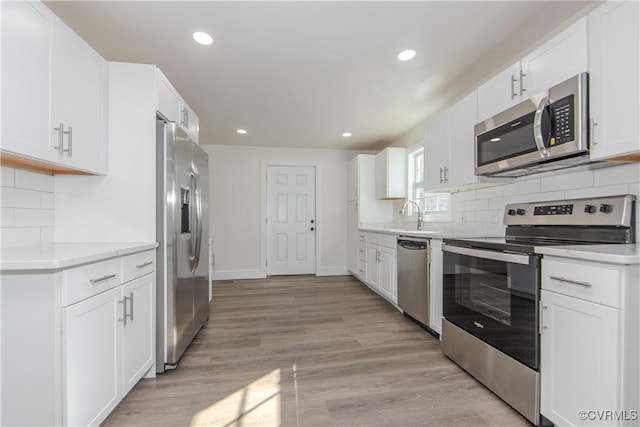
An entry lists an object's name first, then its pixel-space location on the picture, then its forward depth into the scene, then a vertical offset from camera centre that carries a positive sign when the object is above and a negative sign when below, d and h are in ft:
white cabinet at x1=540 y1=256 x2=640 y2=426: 3.53 -1.82
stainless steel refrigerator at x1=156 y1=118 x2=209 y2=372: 6.24 -0.74
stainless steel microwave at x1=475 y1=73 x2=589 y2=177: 4.73 +1.57
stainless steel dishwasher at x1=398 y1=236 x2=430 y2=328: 8.20 -2.05
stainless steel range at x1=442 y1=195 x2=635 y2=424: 4.70 -1.47
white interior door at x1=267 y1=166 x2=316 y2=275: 16.80 -0.48
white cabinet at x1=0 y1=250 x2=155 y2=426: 3.57 -1.87
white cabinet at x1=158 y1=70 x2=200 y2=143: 6.46 +2.78
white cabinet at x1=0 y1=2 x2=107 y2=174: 4.09 +2.05
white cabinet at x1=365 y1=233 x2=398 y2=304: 10.28 -2.16
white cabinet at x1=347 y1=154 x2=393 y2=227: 14.99 +0.78
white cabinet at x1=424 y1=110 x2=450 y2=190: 8.59 +2.03
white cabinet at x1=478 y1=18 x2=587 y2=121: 4.87 +2.87
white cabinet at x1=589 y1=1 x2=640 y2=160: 4.05 +2.08
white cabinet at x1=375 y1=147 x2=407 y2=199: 13.55 +1.98
